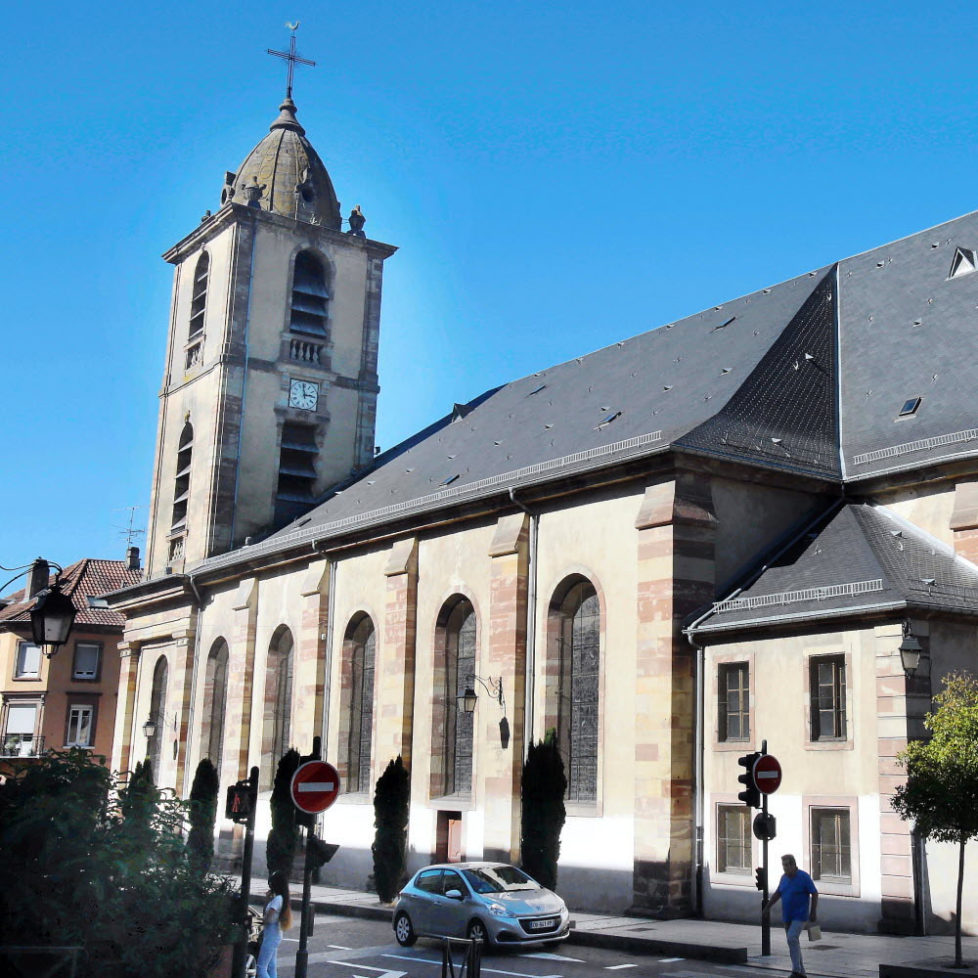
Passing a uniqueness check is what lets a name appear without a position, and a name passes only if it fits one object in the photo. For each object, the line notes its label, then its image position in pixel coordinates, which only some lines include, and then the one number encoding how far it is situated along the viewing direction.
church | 20.64
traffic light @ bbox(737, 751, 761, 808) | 17.88
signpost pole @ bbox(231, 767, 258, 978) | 11.18
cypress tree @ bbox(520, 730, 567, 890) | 23.64
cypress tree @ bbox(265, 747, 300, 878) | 31.61
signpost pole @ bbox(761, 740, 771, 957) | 17.12
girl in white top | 13.38
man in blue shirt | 15.07
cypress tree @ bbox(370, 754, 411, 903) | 27.16
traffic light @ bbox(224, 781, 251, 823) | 15.52
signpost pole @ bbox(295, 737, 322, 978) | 13.45
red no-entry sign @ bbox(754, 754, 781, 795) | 17.97
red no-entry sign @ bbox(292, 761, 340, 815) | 13.25
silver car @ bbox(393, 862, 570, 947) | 18.19
